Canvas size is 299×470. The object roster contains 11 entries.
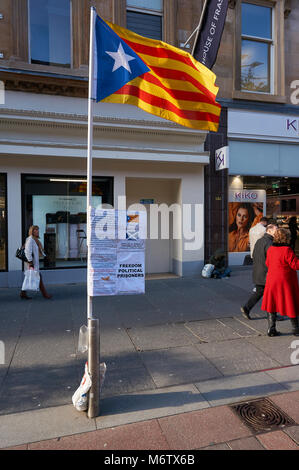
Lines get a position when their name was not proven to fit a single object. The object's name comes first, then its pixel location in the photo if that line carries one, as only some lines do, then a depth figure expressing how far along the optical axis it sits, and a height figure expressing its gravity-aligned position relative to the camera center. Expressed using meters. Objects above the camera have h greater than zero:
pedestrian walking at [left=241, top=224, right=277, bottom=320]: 5.83 -0.74
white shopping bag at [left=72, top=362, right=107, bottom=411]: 3.20 -1.73
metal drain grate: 3.09 -1.96
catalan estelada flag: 3.65 +1.95
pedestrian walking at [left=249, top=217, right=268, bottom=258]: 8.88 -0.15
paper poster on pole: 3.27 -0.29
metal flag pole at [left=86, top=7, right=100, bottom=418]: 3.21 -1.34
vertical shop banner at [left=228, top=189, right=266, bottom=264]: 11.17 +0.35
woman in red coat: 5.07 -0.91
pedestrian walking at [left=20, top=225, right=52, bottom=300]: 7.42 -0.61
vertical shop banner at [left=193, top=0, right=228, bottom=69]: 8.61 +5.25
